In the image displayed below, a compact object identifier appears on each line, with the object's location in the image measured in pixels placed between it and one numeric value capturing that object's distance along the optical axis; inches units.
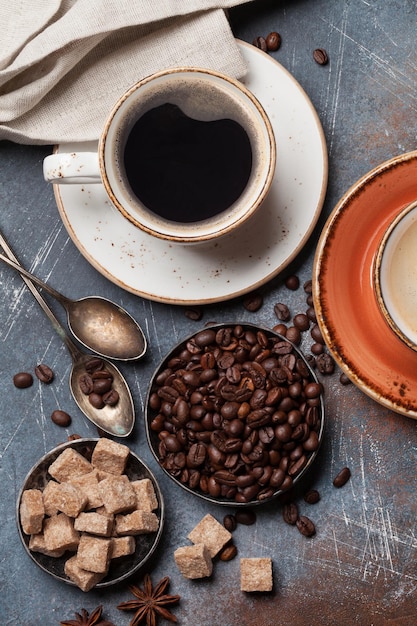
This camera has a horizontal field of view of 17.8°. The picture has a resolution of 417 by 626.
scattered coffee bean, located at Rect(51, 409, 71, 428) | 29.4
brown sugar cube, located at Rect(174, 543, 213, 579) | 28.6
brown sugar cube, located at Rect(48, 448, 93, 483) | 28.6
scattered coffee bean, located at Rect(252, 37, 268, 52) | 28.9
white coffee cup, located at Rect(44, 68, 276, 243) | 26.5
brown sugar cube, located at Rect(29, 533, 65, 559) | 28.5
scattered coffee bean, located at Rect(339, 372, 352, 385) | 29.2
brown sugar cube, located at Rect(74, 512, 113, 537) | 28.3
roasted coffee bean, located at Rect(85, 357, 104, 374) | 29.2
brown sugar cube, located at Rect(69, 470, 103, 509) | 28.7
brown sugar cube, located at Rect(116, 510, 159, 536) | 28.3
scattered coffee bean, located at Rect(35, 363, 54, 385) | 29.4
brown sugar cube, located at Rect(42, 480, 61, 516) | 28.5
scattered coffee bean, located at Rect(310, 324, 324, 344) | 29.3
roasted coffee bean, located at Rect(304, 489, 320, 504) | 29.0
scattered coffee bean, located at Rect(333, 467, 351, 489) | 29.1
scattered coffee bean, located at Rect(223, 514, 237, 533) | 29.2
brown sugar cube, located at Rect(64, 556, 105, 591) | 28.3
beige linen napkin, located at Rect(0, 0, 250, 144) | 27.6
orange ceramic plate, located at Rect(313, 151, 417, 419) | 26.5
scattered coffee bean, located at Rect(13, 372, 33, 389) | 29.4
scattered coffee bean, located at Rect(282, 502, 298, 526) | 29.1
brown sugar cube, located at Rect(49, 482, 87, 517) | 28.3
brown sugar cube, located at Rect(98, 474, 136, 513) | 28.4
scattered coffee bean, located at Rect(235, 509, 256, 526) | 29.2
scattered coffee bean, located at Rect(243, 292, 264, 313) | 29.2
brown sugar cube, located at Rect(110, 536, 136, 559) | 28.6
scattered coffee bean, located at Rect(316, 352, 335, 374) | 29.3
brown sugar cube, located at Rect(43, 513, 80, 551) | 28.4
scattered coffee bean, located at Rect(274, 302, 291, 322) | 29.2
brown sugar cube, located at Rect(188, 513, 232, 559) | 28.9
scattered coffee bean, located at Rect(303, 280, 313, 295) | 29.3
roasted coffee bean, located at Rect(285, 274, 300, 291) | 29.2
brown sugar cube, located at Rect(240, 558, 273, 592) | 28.8
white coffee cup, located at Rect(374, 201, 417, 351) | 25.7
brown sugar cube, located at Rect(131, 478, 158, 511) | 28.7
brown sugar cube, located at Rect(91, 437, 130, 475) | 28.5
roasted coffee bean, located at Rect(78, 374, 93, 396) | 29.2
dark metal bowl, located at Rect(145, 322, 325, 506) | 28.2
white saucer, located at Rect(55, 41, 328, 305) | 28.0
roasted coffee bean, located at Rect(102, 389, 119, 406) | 29.1
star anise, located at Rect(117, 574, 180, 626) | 29.0
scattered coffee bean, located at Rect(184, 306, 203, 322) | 29.3
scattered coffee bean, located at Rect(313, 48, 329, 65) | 29.0
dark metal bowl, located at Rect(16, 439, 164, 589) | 28.7
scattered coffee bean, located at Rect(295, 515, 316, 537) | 29.1
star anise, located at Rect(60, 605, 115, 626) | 29.1
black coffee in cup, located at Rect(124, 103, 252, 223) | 26.8
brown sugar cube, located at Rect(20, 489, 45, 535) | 28.4
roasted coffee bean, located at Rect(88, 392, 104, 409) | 29.1
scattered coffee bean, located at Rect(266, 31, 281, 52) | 28.9
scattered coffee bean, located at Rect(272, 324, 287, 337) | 29.3
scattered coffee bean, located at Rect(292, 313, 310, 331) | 29.2
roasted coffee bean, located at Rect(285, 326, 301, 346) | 29.2
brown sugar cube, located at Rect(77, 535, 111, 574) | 28.1
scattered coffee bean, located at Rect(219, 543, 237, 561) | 29.2
